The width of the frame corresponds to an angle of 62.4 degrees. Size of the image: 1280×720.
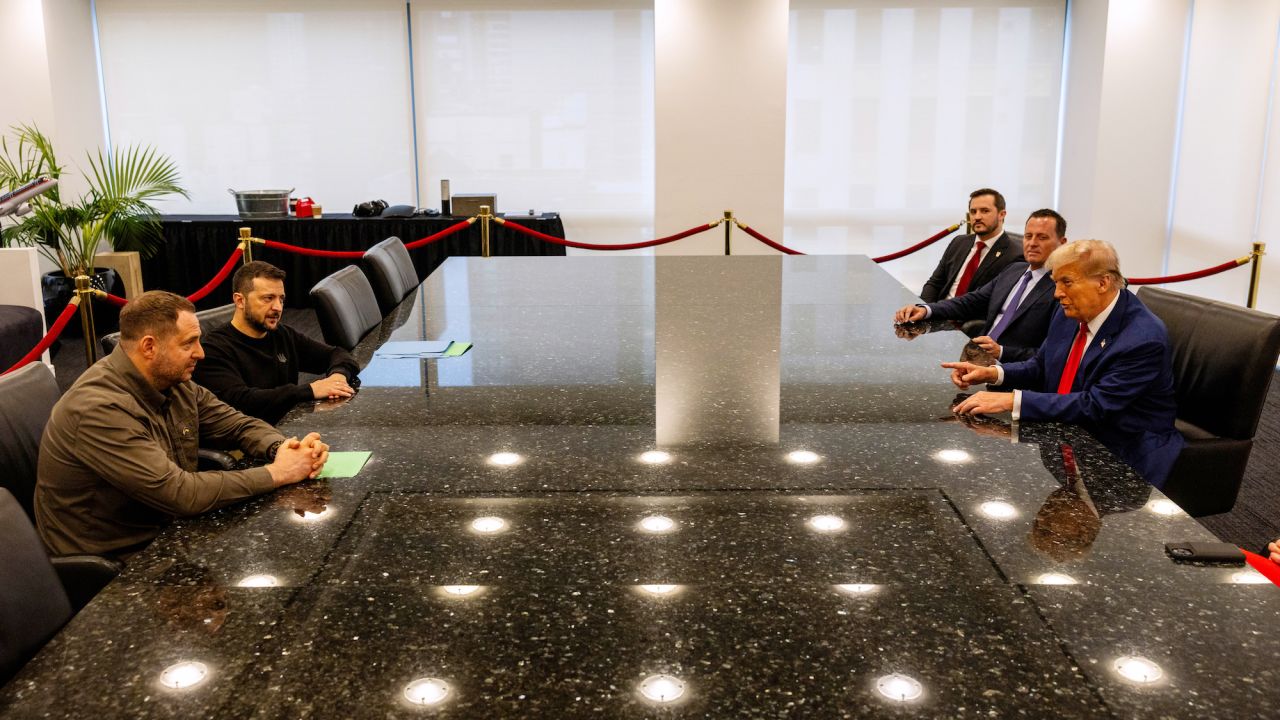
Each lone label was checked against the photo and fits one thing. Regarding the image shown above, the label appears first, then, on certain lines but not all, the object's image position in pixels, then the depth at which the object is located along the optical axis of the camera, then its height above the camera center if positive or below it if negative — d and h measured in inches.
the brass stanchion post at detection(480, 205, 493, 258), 257.3 -17.3
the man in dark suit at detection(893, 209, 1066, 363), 140.4 -19.9
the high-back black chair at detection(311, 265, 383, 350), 131.5 -19.1
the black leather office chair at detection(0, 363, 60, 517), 87.9 -22.4
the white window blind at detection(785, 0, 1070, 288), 319.3 +13.1
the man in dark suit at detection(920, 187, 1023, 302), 183.2 -15.6
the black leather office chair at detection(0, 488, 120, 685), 60.1 -25.4
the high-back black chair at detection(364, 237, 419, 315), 168.9 -18.7
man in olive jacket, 74.4 -21.0
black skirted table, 290.5 -22.9
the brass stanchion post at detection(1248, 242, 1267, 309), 202.5 -21.4
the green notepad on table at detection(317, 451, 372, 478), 72.6 -21.1
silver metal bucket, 296.7 -12.4
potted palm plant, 266.9 -15.2
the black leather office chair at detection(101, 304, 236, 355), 122.0 -18.3
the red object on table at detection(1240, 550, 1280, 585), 63.3 -25.5
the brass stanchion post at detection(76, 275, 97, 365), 158.4 -23.2
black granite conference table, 44.6 -21.6
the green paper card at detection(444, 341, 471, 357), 111.9 -20.2
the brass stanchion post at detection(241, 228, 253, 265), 203.6 -15.9
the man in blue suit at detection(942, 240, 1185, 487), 102.6 -20.2
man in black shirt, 109.6 -22.0
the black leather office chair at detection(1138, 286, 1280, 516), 112.6 -25.9
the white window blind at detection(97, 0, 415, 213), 321.1 +20.0
